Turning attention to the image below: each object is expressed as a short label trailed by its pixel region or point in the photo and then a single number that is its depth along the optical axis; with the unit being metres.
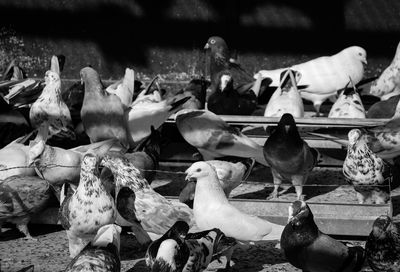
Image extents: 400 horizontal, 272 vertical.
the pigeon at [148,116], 7.73
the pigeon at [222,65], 9.54
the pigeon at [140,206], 5.68
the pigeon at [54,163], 6.29
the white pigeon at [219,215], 5.41
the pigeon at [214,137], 7.11
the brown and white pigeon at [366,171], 6.40
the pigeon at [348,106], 8.24
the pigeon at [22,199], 5.89
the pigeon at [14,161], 6.34
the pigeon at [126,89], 8.45
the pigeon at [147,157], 6.53
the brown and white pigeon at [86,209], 5.37
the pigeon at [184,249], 4.70
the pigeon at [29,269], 4.53
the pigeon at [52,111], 7.62
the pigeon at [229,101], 8.53
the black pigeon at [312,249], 5.10
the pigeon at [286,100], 8.13
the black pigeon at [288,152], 6.59
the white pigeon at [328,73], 9.22
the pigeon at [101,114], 7.48
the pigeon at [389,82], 9.65
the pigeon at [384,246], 5.13
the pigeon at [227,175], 6.36
